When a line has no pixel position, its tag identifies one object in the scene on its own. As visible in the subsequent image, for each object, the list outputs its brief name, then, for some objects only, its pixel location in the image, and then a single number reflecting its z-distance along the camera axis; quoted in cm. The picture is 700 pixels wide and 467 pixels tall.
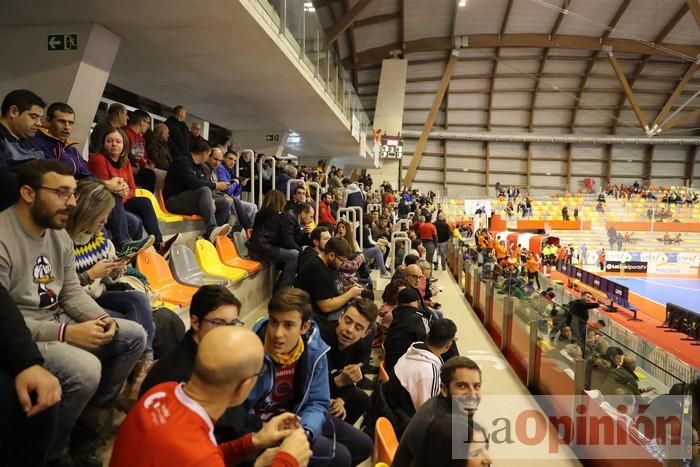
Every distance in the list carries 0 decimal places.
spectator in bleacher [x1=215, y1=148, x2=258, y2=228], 583
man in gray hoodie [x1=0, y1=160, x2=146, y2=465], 164
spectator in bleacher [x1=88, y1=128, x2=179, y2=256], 336
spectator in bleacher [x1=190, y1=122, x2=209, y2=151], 550
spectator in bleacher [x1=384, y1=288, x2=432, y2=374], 335
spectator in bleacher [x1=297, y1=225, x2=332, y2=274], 403
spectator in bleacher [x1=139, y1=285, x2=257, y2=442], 159
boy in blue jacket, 197
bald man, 107
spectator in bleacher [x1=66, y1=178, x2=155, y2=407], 216
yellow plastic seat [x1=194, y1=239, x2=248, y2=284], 434
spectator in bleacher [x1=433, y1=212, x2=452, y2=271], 1191
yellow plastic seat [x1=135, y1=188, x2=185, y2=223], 421
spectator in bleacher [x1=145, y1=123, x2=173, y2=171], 496
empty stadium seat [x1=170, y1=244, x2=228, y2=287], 390
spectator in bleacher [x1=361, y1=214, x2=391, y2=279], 777
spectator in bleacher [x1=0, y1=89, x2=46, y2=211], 244
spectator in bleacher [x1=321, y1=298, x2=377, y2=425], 262
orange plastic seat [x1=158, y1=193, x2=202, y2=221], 468
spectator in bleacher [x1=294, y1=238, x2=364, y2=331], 344
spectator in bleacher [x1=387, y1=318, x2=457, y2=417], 268
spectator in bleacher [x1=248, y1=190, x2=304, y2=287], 498
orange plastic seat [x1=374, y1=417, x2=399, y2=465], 208
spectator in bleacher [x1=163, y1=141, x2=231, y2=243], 467
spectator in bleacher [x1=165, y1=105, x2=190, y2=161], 519
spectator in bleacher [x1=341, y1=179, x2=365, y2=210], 901
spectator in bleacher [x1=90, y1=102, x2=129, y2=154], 366
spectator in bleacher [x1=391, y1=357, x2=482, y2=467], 181
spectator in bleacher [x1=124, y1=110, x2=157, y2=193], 455
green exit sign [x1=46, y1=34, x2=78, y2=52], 425
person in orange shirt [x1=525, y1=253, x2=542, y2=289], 987
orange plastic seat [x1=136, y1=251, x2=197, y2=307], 334
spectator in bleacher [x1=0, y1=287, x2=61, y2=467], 140
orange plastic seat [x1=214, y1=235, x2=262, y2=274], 486
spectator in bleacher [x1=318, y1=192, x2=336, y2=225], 756
